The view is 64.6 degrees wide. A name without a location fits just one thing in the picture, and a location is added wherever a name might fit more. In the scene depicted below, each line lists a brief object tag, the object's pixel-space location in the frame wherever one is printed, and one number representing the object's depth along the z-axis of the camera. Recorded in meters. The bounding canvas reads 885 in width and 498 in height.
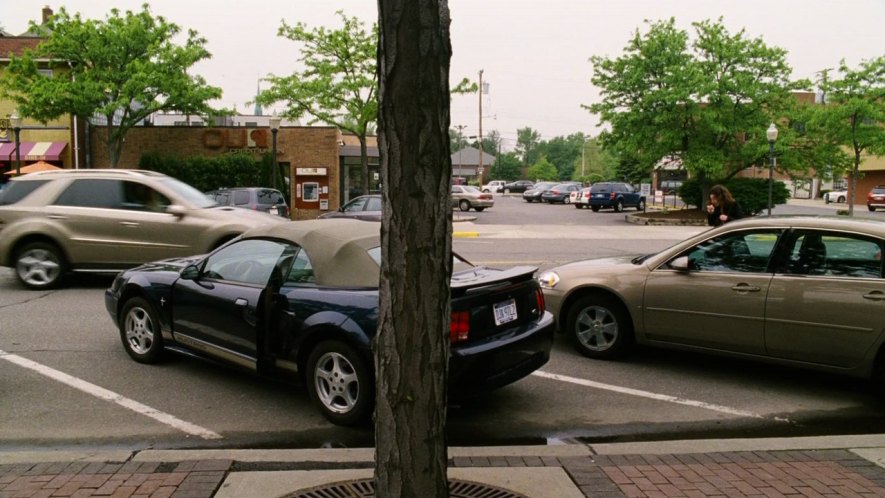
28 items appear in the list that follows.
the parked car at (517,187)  81.22
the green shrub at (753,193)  31.77
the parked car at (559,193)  54.72
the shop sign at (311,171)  32.44
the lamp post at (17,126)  28.63
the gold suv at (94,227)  10.70
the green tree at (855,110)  29.48
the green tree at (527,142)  172.40
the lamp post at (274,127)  25.17
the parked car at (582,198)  44.08
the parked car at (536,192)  56.72
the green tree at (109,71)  27.91
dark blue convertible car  4.94
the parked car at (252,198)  19.66
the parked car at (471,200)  40.38
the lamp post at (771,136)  25.86
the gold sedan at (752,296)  5.59
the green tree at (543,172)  121.44
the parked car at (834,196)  58.05
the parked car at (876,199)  43.97
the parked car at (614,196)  41.62
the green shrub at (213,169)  30.88
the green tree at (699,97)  29.47
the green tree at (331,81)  29.91
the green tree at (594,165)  98.99
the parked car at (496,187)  84.31
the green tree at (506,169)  115.12
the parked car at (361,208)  19.14
